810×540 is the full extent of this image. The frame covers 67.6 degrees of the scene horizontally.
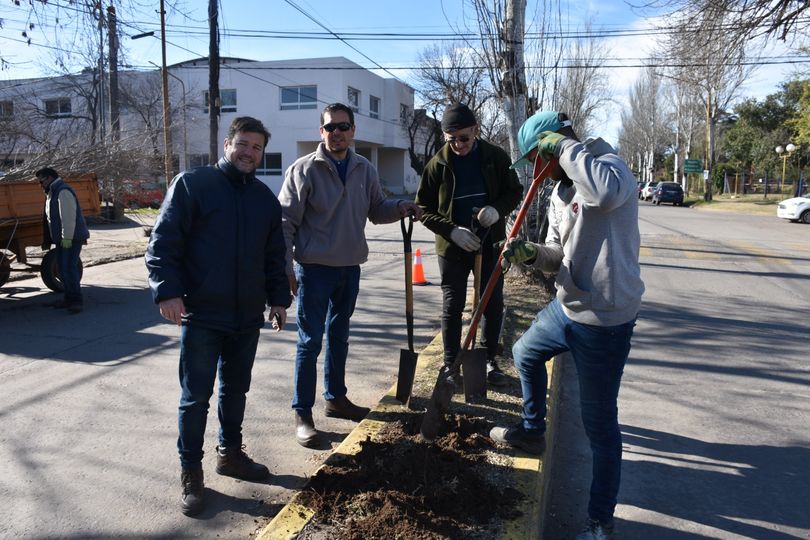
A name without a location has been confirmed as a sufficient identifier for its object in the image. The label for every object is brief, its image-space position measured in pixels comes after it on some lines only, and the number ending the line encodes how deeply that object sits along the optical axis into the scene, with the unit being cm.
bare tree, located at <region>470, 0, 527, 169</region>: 757
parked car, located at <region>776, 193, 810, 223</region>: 2297
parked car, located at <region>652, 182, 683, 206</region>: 3856
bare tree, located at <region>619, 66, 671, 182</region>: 5647
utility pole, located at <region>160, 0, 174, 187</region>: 1738
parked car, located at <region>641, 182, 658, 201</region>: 4584
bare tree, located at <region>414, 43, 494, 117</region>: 3772
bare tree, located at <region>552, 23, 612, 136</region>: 962
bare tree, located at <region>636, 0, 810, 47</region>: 1356
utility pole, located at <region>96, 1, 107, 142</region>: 826
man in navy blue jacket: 287
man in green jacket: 408
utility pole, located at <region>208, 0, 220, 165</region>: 1507
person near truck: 748
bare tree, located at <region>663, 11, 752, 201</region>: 1458
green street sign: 4700
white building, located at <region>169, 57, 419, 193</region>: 3562
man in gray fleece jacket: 366
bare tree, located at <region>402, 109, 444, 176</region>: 3972
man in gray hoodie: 246
